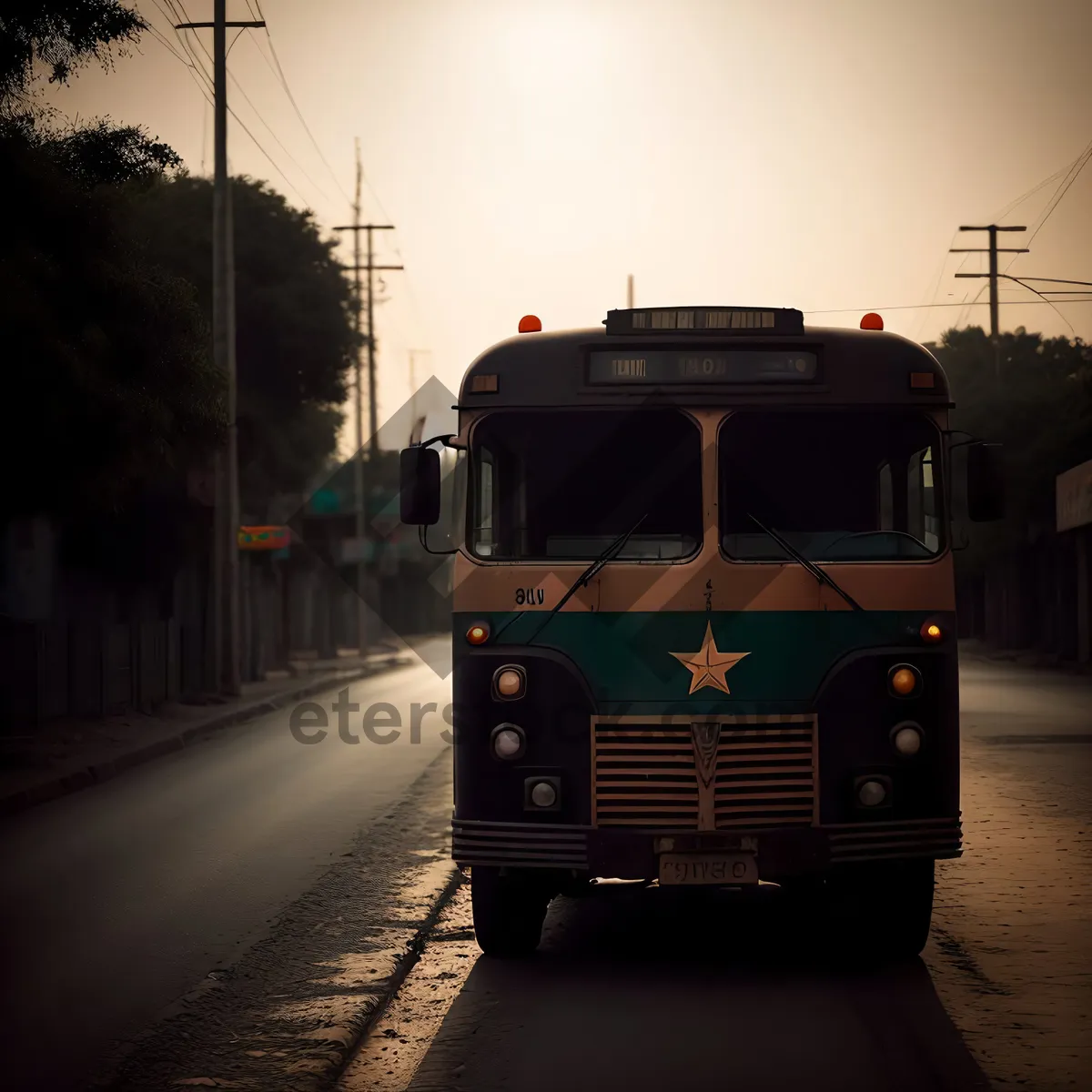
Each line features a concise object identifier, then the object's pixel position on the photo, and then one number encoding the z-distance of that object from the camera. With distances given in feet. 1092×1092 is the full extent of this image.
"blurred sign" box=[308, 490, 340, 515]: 177.68
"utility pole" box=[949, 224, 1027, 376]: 167.32
